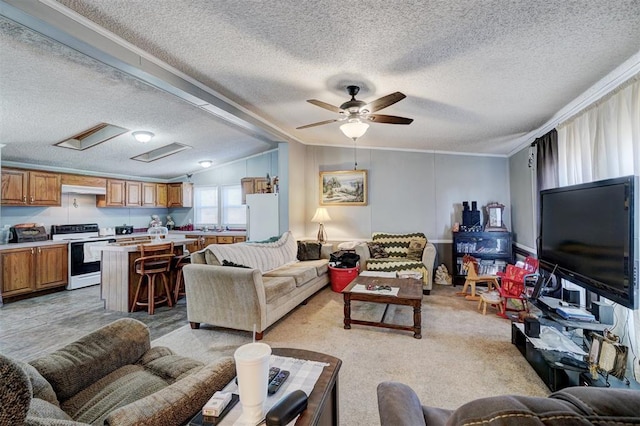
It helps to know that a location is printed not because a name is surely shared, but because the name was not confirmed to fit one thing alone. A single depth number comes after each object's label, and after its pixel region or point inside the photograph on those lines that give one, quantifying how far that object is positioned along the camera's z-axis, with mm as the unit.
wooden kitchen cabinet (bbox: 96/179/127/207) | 5895
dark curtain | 3251
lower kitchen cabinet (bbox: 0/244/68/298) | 4227
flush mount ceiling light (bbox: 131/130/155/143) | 4223
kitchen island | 3800
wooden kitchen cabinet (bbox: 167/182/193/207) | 7129
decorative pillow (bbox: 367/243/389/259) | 5023
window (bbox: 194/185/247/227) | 7070
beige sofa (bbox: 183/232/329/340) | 2904
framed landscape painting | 5707
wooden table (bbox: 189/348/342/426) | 1014
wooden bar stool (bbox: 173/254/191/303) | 4125
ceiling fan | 2633
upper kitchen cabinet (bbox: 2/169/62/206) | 4398
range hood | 5184
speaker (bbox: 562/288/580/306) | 2439
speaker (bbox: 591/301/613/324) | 2082
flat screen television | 1630
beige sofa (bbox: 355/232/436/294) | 4388
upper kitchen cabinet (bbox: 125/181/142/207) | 6312
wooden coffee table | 2930
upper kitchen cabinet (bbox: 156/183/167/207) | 7043
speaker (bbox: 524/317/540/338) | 2297
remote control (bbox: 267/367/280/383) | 1247
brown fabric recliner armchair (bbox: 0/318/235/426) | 671
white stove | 4988
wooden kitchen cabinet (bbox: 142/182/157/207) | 6680
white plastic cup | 898
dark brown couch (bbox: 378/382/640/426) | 463
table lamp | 5367
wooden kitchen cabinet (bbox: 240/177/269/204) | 6215
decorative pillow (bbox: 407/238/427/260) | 4812
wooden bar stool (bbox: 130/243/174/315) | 3678
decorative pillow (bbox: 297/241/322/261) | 4996
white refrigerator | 5250
